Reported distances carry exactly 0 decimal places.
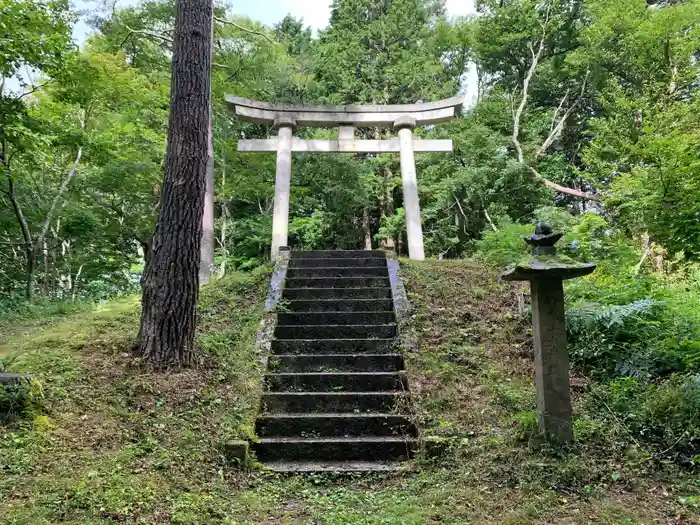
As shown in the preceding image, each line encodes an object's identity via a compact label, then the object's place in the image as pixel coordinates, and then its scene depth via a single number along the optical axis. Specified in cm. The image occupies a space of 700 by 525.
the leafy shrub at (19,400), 342
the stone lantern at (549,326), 370
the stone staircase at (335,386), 408
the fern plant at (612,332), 495
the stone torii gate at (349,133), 1000
